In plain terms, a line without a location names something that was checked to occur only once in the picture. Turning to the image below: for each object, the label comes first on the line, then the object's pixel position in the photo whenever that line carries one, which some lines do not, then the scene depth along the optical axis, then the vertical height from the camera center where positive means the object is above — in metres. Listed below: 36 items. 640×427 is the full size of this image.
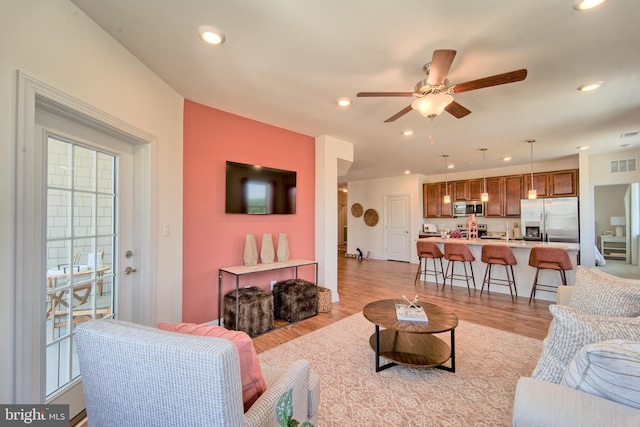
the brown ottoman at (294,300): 3.41 -1.06
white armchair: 0.85 -0.53
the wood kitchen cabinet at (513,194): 6.48 +0.51
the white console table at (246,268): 3.01 -0.61
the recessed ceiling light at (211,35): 1.84 +1.24
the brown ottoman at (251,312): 2.93 -1.04
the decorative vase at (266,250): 3.54 -0.43
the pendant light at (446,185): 7.58 +0.85
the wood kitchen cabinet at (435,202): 7.66 +0.40
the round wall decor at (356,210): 9.06 +0.20
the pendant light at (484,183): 6.85 +0.82
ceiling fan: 1.80 +0.96
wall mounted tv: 3.33 +0.34
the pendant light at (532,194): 4.89 +0.38
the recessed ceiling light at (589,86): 2.59 +1.24
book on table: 2.24 -0.82
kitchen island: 4.28 -0.91
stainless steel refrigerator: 5.57 -0.09
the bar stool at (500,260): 4.31 -0.71
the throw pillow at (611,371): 0.92 -0.55
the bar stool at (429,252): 5.02 -0.66
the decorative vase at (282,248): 3.74 -0.43
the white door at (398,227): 8.07 -0.33
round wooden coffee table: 2.15 -1.16
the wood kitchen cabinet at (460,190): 7.34 +0.69
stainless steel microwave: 7.14 +0.20
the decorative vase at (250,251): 3.36 -0.42
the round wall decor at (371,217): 8.66 -0.03
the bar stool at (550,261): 3.86 -0.65
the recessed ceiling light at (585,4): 1.57 +1.22
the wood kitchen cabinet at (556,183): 5.74 +0.70
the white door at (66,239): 1.33 -0.14
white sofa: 0.91 -0.68
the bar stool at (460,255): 4.70 -0.68
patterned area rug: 1.80 -1.30
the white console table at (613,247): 7.57 -0.88
